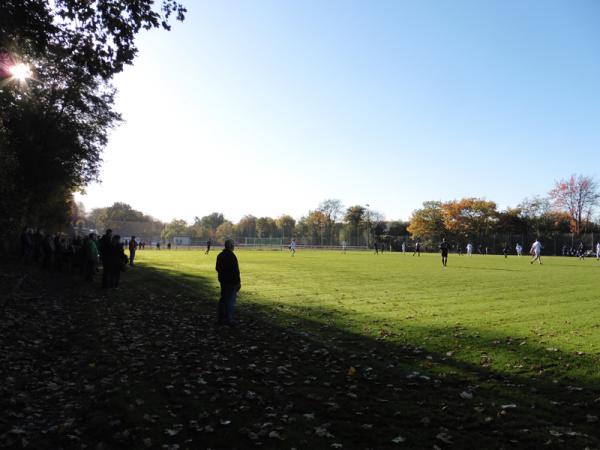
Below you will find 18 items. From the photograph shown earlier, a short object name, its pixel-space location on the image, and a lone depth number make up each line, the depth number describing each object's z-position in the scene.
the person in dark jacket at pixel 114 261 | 16.62
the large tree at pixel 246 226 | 132.14
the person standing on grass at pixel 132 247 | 28.11
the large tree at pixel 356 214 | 117.25
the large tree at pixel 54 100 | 10.41
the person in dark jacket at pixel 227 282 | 11.19
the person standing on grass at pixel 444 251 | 31.64
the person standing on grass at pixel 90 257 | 18.78
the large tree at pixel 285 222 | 134.21
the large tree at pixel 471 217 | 91.62
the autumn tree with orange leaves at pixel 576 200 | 85.38
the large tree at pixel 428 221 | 96.81
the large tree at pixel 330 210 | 123.48
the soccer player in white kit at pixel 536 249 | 37.19
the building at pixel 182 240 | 99.29
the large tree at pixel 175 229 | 128.25
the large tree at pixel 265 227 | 126.52
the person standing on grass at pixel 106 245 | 16.33
